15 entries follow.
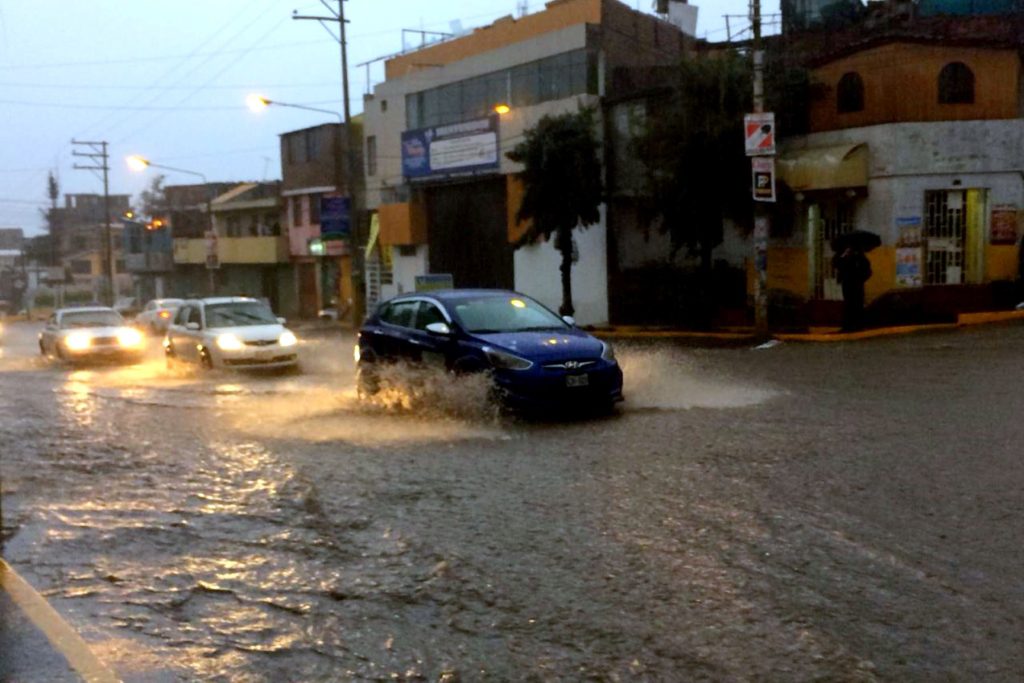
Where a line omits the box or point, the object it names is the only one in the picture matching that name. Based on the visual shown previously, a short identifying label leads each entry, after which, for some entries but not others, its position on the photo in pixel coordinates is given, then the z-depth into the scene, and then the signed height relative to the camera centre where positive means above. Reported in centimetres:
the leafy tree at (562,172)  2947 +231
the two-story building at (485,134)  3347 +443
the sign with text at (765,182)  2120 +136
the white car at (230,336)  2002 -128
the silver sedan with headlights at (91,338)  2452 -150
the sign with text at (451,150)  3666 +386
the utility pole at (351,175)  3388 +276
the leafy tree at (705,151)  2506 +238
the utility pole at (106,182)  5966 +493
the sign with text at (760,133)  2103 +229
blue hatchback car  1173 -97
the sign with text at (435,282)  2873 -52
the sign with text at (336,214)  3959 +179
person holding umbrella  2128 -48
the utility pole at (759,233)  2155 +40
